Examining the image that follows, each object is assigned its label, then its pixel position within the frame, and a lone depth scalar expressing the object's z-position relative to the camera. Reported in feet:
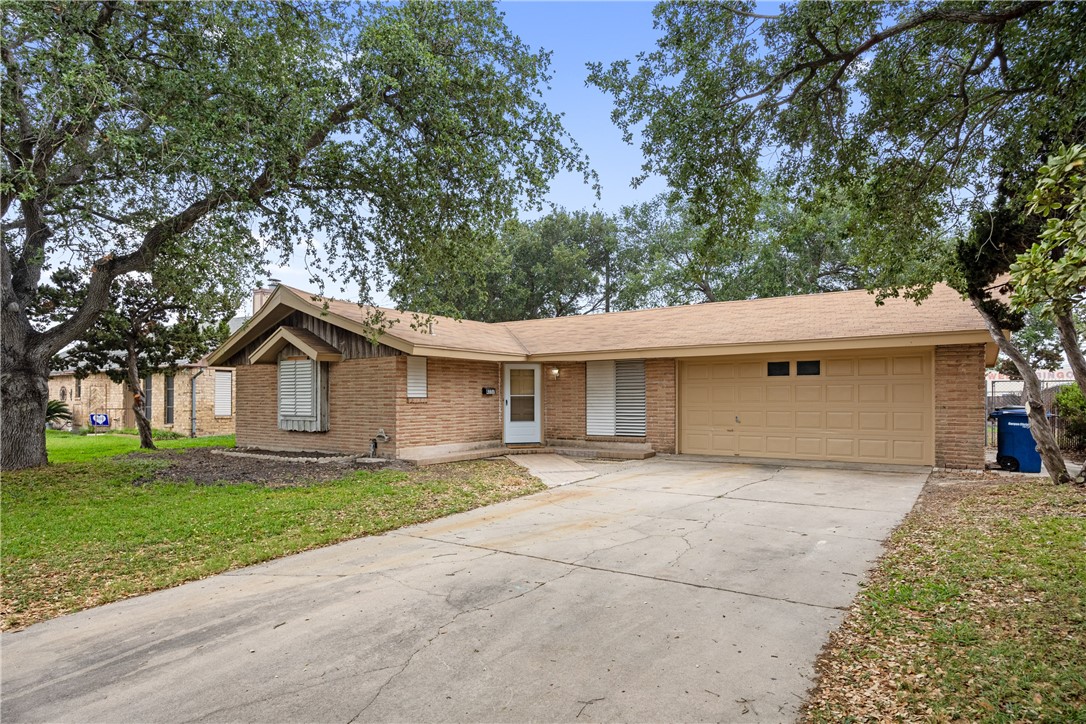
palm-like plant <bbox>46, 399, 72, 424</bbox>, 71.10
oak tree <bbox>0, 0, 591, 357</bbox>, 22.66
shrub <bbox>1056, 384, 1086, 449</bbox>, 43.16
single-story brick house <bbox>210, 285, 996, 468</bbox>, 34.78
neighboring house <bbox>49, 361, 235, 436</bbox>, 68.85
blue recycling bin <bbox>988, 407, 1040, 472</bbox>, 34.22
